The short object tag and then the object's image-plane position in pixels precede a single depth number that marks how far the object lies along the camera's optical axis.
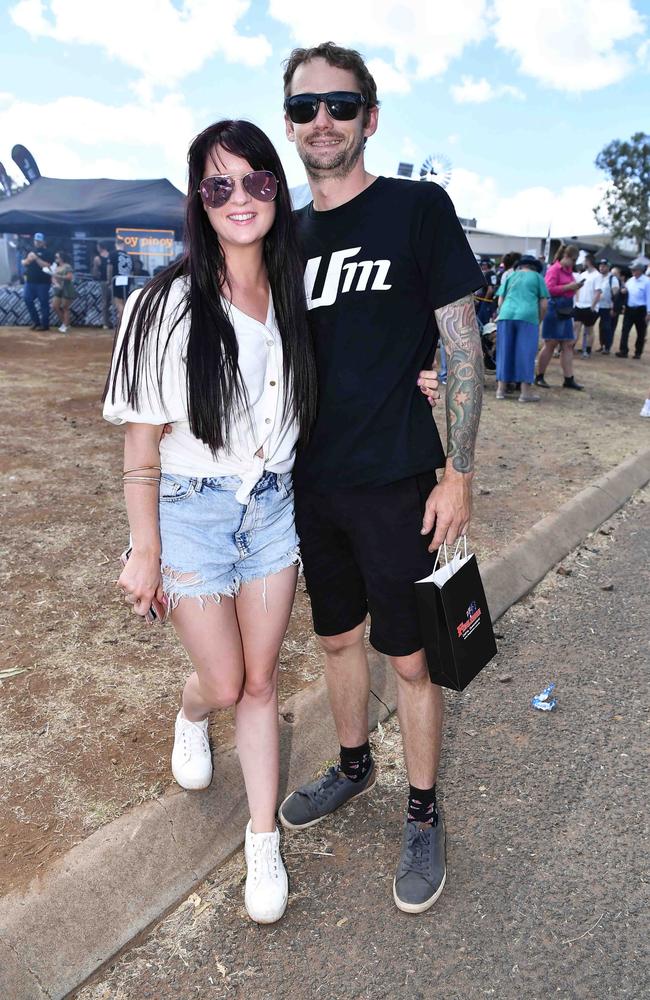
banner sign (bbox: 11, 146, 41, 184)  23.23
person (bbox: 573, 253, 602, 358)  14.22
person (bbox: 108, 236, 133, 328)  17.22
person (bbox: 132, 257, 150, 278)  18.70
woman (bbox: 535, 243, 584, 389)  10.45
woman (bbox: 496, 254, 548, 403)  9.40
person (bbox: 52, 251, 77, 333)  16.94
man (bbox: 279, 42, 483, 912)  2.10
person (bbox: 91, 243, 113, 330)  18.59
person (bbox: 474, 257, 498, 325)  12.78
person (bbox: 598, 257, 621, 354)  14.78
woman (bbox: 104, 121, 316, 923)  1.90
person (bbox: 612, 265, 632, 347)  17.03
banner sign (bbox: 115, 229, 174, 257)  18.86
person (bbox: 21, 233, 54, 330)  16.29
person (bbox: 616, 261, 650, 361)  15.32
